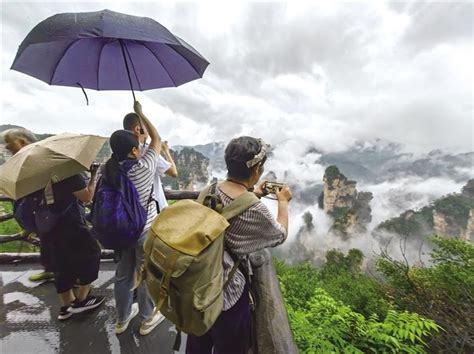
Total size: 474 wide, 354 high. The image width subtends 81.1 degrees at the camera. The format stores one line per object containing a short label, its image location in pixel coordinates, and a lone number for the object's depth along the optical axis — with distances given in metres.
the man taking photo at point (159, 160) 2.37
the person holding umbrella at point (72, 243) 2.36
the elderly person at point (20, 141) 2.56
